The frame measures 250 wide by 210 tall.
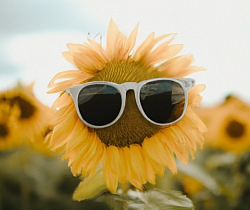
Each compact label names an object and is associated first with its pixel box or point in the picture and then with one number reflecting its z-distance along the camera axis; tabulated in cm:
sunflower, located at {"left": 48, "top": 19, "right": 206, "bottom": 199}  39
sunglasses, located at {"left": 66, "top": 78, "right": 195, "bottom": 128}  37
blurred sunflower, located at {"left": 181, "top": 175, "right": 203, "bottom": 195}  51
